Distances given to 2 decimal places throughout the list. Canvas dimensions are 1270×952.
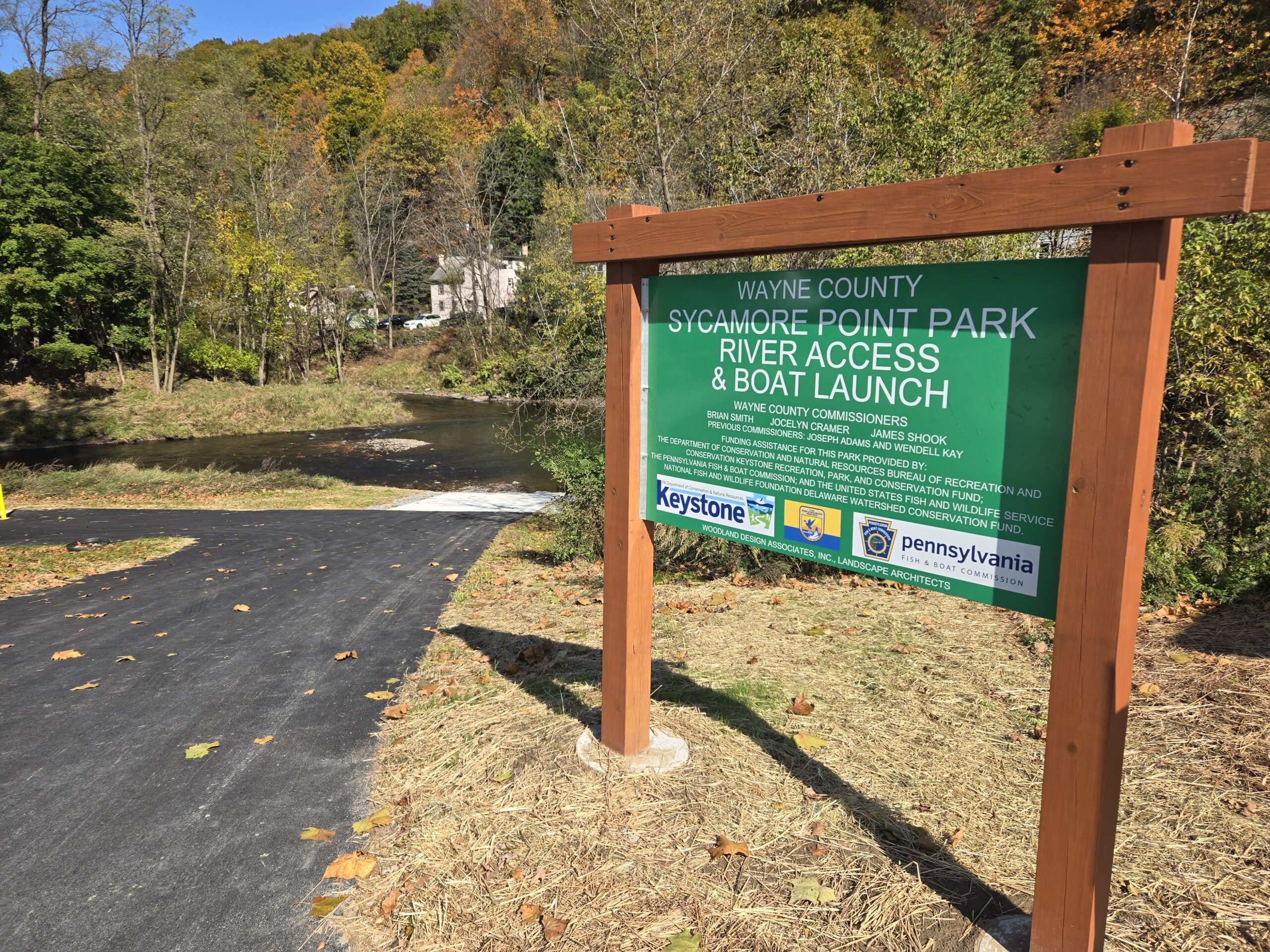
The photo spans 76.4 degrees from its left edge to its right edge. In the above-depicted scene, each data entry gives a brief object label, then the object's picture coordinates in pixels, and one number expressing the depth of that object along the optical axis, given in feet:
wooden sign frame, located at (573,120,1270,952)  6.74
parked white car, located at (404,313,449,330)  169.56
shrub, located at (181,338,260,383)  122.01
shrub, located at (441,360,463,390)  145.07
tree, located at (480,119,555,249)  155.74
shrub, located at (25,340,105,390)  101.81
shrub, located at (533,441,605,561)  30.19
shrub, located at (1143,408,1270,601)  19.92
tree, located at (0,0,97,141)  102.94
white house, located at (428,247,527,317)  150.00
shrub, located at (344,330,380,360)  153.48
